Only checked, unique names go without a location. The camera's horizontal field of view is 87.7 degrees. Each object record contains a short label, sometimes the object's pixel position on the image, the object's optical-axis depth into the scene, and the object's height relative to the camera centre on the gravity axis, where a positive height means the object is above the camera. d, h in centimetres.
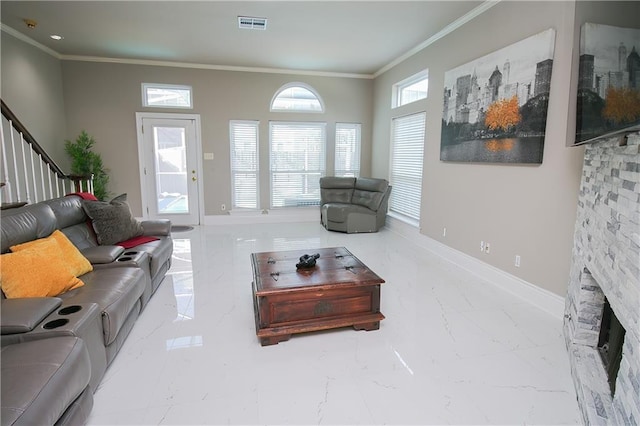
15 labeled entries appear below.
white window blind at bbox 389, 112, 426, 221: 519 +5
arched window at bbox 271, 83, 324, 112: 645 +130
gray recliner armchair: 577 -68
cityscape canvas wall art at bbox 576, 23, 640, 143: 124 +39
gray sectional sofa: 127 -80
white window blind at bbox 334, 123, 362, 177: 685 +34
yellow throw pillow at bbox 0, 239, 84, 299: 190 -65
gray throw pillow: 315 -54
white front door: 599 -1
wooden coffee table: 235 -97
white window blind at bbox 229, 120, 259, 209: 638 +5
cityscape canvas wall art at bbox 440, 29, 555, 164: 294 +65
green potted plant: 543 +8
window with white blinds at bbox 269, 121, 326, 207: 659 +8
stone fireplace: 135 -59
